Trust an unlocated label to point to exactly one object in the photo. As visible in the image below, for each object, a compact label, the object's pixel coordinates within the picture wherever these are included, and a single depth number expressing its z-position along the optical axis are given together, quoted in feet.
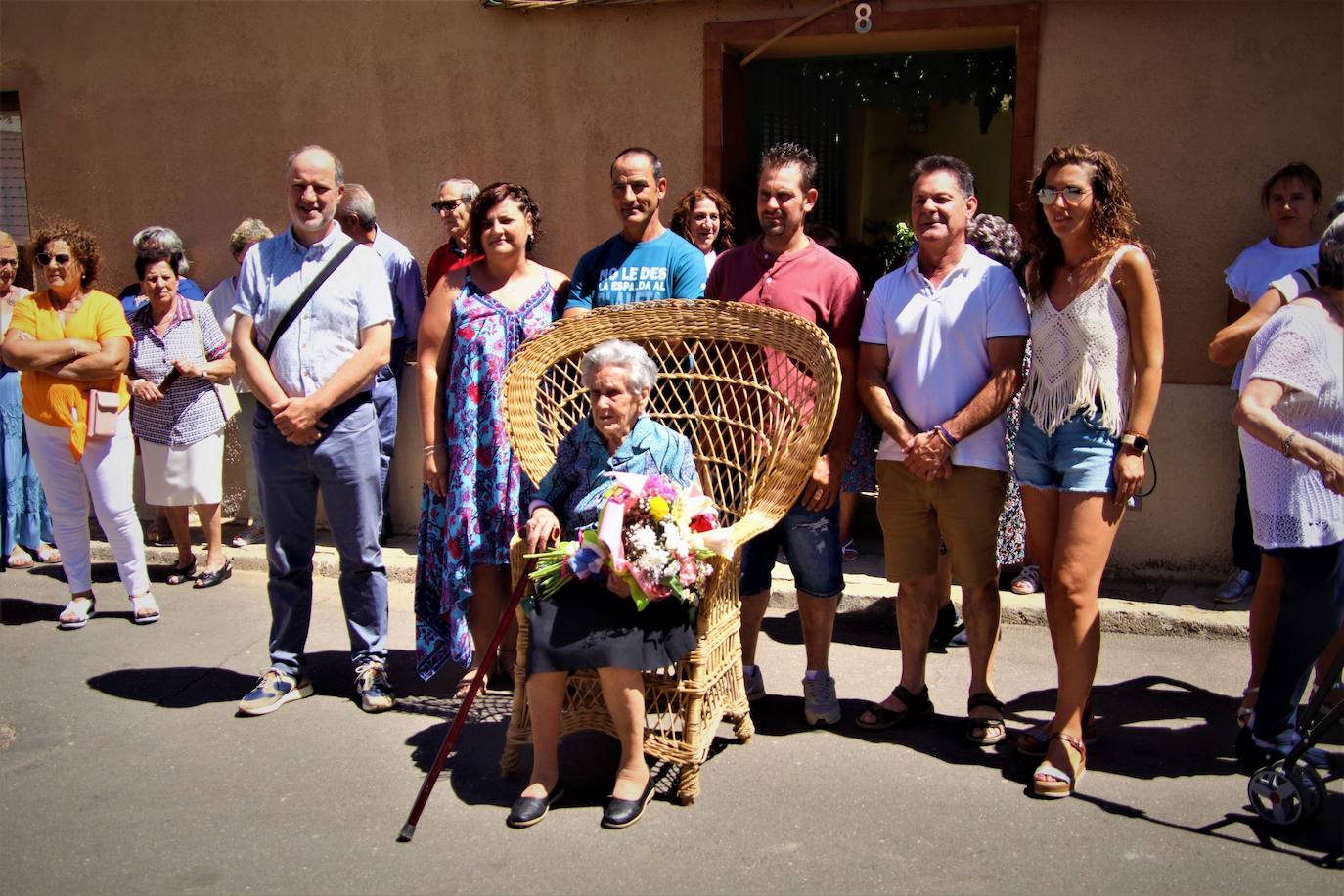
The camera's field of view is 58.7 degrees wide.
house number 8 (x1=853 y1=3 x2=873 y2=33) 20.73
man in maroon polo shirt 14.24
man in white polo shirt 13.53
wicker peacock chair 12.98
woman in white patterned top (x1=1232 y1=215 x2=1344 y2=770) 11.75
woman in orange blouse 19.29
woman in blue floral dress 15.38
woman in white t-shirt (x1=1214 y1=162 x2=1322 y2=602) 18.10
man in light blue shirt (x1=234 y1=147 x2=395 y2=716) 15.42
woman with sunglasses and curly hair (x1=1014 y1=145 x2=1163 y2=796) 12.66
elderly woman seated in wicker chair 12.37
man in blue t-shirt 15.30
